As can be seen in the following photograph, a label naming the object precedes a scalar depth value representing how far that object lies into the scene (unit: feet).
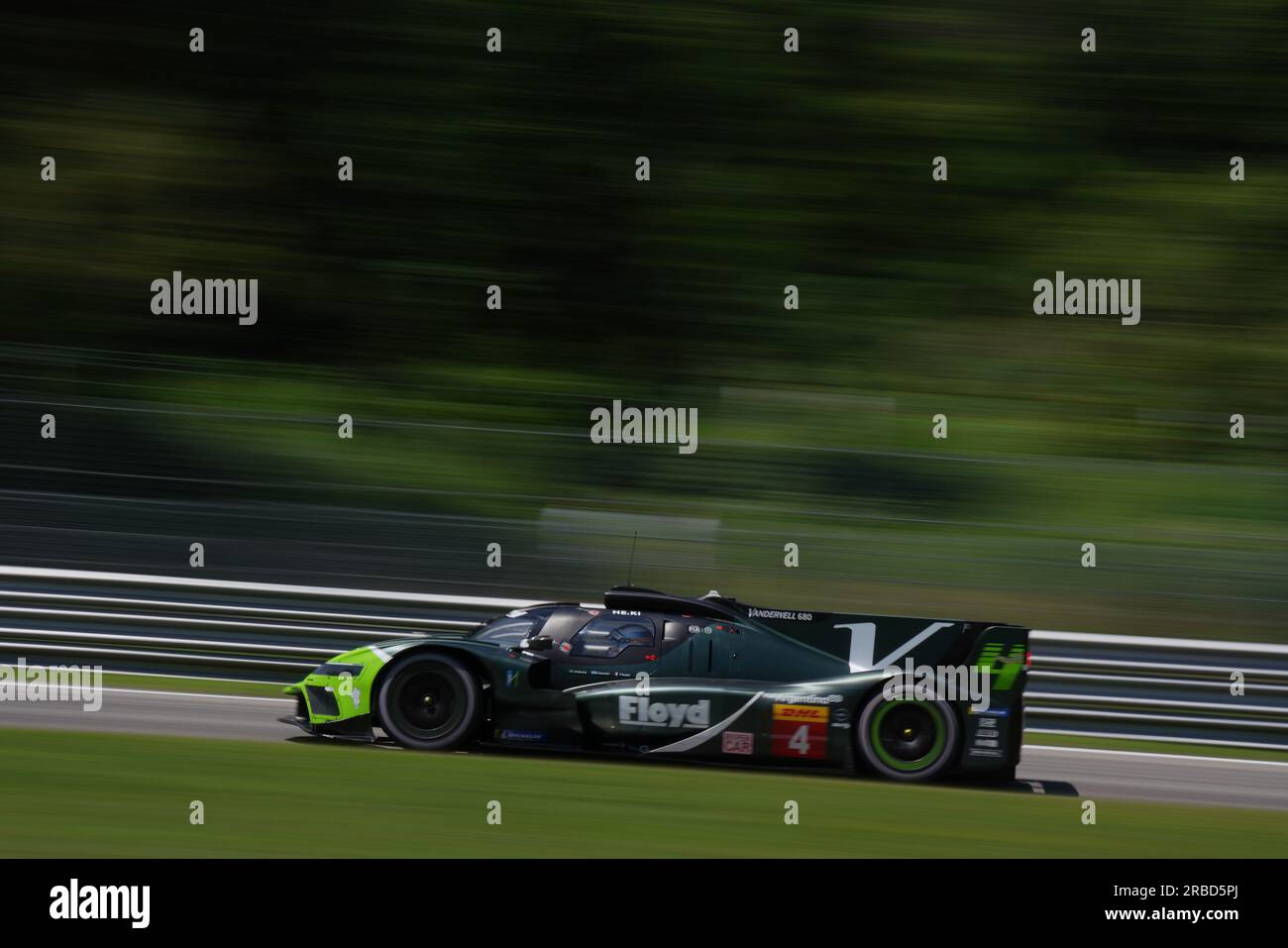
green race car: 55.83
